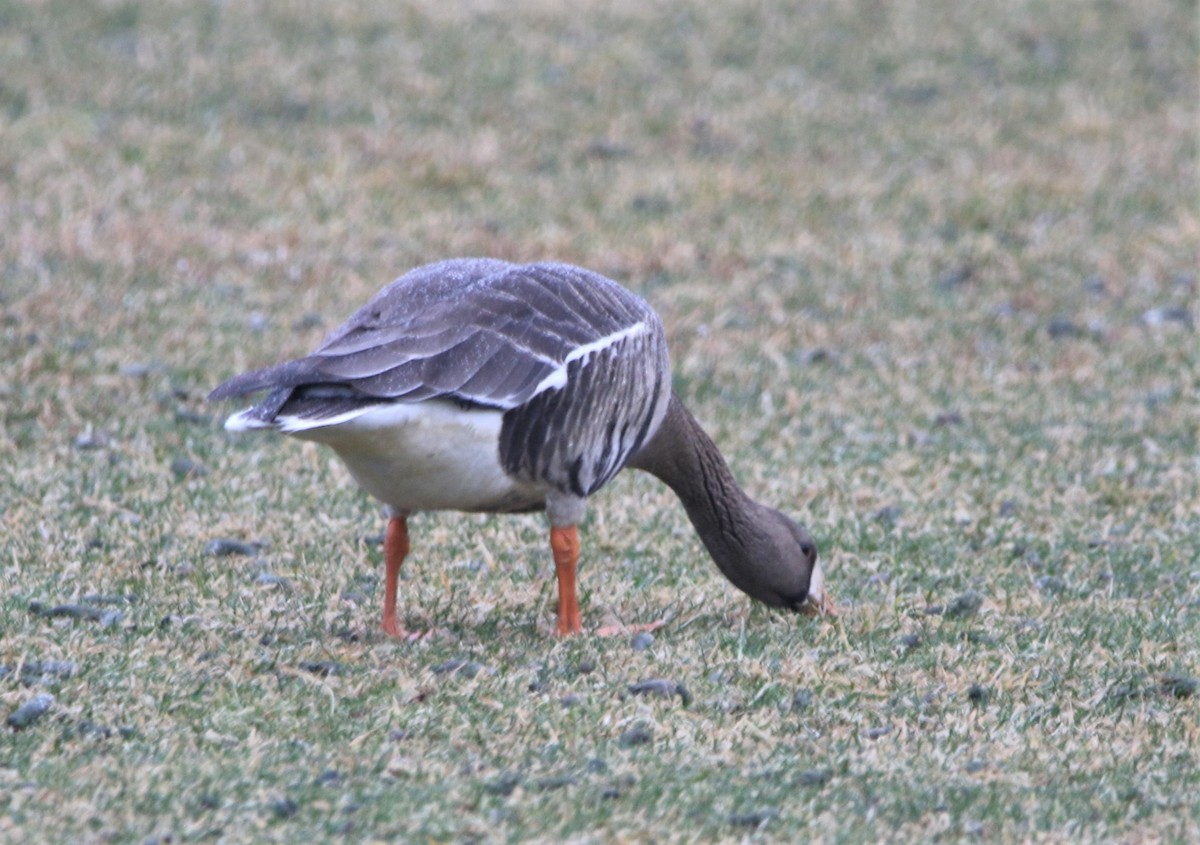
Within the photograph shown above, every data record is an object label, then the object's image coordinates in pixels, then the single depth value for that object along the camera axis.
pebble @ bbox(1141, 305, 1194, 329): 18.98
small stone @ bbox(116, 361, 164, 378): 15.74
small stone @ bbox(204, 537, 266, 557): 11.81
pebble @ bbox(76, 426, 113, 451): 14.11
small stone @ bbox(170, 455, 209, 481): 13.62
